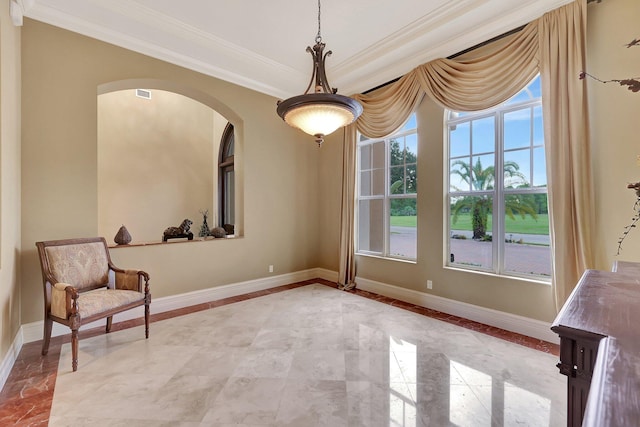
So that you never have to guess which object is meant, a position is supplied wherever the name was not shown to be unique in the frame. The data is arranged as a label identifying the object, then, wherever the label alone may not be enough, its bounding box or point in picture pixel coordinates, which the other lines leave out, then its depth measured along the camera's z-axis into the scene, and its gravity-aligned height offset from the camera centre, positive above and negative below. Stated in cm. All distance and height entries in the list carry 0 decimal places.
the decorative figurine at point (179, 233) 419 -27
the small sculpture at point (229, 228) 611 -29
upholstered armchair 248 -70
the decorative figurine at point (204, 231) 519 -29
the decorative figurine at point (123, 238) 368 -30
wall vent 583 +245
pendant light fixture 236 +90
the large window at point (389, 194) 436 +34
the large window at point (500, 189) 315 +31
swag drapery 266 +114
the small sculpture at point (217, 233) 456 -29
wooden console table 54 -35
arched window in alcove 644 +83
